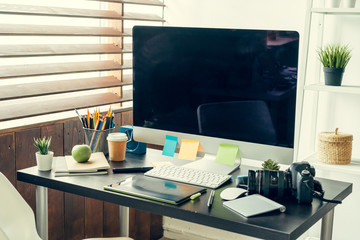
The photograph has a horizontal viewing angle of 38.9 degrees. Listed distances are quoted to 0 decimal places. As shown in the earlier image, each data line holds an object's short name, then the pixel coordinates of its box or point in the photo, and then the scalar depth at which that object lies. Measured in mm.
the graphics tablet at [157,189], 1615
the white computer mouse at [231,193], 1629
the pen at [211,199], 1580
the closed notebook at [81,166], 1878
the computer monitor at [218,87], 1770
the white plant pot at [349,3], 2336
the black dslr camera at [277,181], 1637
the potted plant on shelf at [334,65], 2199
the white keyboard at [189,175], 1784
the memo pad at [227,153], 1900
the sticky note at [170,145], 2016
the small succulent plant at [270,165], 1782
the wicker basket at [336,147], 2201
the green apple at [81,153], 1957
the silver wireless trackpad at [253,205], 1507
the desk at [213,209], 1437
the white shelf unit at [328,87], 2156
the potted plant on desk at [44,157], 1906
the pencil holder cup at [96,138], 2135
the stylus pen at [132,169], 1928
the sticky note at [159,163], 2017
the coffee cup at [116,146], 2061
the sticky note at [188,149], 1964
